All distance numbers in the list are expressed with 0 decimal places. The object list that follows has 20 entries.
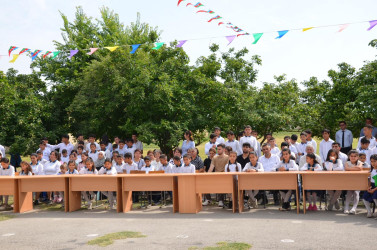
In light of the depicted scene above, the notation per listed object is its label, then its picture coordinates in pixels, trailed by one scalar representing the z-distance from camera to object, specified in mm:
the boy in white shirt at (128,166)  11688
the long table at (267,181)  9414
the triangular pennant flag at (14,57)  13517
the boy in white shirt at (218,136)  12430
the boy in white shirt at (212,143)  12312
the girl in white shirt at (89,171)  11117
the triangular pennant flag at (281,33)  10641
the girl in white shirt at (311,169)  9727
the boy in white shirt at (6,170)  11414
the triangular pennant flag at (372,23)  9555
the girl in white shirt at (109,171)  10898
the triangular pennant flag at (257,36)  10877
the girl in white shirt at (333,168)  9617
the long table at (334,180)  8984
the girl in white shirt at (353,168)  9195
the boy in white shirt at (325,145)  11586
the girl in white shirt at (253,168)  10016
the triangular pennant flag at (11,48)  13530
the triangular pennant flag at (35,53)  13210
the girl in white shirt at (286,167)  9773
